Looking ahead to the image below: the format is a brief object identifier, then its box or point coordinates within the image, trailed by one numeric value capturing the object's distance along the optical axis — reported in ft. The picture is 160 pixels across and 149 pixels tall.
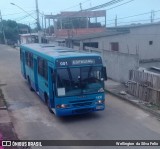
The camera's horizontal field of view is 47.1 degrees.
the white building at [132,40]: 58.43
